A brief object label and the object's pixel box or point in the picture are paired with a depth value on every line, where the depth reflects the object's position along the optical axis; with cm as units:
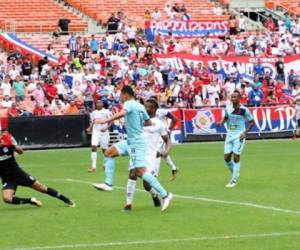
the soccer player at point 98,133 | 2883
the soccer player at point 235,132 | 2231
